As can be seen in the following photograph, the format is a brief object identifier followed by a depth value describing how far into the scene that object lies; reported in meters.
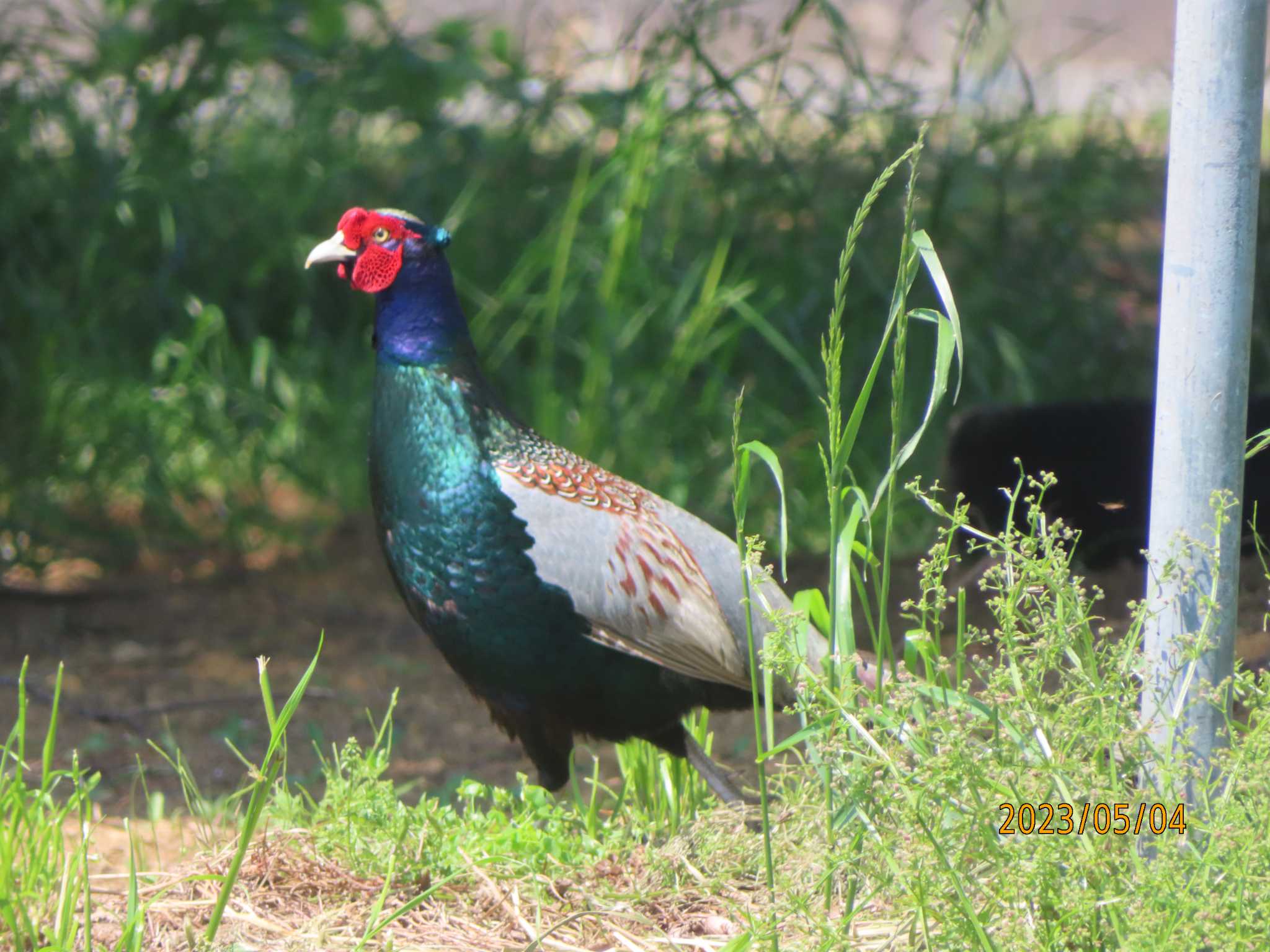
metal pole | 10.51
